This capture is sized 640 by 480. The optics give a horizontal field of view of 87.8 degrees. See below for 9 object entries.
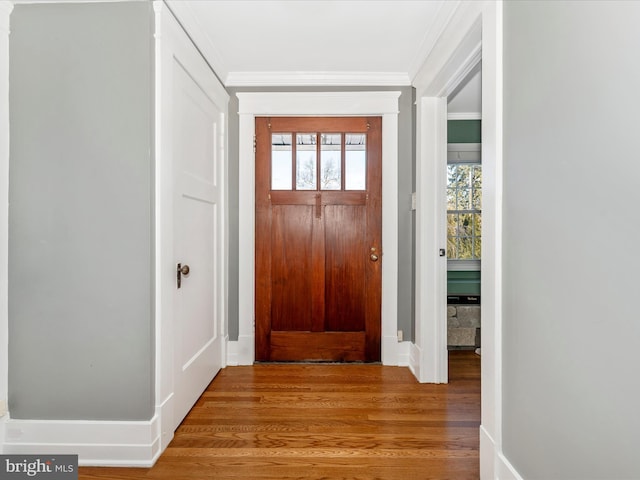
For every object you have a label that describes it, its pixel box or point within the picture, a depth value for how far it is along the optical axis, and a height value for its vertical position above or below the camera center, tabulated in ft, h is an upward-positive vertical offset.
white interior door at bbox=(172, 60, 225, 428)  6.10 +0.05
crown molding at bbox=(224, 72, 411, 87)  8.63 +4.18
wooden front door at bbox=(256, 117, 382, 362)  9.00 -0.04
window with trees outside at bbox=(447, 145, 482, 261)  11.85 +0.99
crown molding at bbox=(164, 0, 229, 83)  5.73 +4.08
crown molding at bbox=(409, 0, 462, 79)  5.81 +4.11
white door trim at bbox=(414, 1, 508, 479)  4.47 +0.30
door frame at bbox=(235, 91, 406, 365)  8.84 +1.59
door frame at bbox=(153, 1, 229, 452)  5.29 +0.41
